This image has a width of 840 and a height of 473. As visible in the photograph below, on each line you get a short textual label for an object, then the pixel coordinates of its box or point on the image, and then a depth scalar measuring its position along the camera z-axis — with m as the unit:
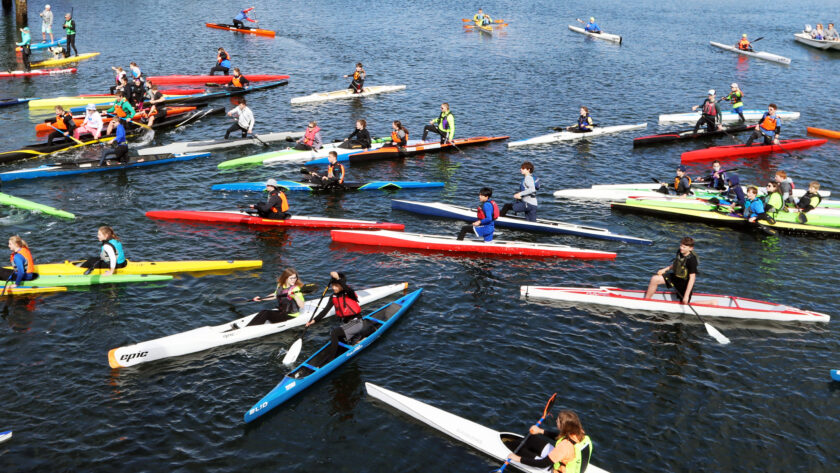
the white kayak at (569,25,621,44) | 65.00
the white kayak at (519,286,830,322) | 20.28
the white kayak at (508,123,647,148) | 36.66
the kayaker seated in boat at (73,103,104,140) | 33.31
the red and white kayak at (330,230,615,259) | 24.16
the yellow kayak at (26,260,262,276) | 21.28
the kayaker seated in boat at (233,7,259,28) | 62.97
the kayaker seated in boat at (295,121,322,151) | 33.25
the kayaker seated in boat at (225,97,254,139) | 34.97
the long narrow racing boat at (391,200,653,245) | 25.59
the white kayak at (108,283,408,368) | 17.36
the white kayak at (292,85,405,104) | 43.15
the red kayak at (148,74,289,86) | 45.34
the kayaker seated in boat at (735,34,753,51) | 60.72
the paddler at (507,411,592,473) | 12.34
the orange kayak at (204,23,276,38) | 62.03
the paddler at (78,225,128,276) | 21.17
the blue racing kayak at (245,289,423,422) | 15.84
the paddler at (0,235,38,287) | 20.08
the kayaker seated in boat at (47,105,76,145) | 32.66
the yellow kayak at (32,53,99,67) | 49.03
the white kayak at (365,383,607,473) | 14.62
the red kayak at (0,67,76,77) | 45.94
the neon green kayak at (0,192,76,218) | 26.11
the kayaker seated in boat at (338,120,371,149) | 33.75
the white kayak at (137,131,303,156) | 33.19
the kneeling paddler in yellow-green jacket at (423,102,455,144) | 34.72
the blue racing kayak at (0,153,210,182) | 29.30
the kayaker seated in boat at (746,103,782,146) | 35.47
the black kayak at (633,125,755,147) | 36.88
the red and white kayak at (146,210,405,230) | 25.97
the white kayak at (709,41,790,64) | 58.03
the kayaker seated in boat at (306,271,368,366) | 17.78
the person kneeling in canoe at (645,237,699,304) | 19.39
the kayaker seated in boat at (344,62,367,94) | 44.12
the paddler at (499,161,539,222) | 25.70
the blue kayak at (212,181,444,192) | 29.55
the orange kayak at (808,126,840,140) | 38.84
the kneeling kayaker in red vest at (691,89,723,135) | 37.62
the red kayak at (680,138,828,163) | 35.06
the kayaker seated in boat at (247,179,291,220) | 25.75
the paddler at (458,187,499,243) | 23.37
